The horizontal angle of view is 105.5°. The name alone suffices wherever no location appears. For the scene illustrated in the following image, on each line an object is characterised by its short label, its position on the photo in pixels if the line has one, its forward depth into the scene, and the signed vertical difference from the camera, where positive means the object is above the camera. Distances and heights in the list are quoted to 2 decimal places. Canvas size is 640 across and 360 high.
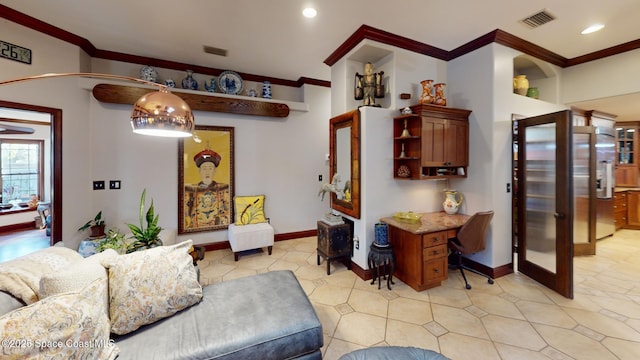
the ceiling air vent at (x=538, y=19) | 2.55 +1.72
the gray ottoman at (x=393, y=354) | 1.26 -0.94
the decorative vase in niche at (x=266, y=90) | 4.22 +1.52
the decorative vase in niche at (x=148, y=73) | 3.50 +1.51
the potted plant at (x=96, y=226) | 3.17 -0.63
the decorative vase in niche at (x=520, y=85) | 3.23 +1.23
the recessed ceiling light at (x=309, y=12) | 2.51 +1.73
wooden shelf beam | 3.21 +1.15
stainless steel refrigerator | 4.18 -0.08
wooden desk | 2.61 -0.80
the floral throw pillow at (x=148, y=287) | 1.40 -0.68
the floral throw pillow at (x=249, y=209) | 4.00 -0.53
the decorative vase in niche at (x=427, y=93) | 2.96 +1.03
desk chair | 2.68 -0.65
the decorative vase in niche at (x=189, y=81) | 3.77 +1.49
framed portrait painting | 3.79 -0.04
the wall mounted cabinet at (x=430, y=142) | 2.88 +0.44
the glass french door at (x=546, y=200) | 2.49 -0.26
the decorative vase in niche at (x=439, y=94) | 3.01 +1.04
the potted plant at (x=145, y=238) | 2.04 -0.51
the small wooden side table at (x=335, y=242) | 3.13 -0.84
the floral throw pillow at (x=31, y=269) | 1.22 -0.51
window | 5.30 +0.20
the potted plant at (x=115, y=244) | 1.92 -0.53
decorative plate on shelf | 3.95 +1.57
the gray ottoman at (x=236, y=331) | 1.29 -0.89
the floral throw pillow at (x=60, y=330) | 0.95 -0.64
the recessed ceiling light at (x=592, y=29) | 2.77 +1.73
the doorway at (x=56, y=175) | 2.88 +0.03
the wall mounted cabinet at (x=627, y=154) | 5.22 +0.51
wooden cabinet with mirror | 3.03 +0.25
